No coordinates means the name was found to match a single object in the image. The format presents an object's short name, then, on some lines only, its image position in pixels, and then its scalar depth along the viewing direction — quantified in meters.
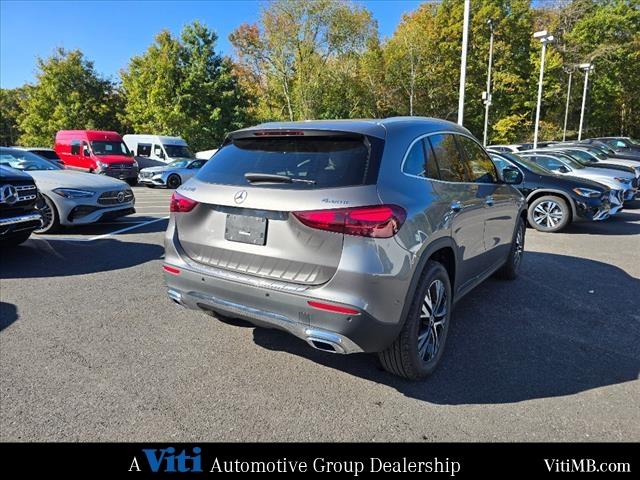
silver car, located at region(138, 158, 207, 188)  18.28
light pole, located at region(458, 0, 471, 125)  15.12
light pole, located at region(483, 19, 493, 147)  33.58
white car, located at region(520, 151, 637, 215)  10.83
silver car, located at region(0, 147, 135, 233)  7.32
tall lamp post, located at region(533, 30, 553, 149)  22.84
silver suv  2.51
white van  22.83
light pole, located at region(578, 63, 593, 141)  33.74
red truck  19.43
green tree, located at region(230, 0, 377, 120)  35.50
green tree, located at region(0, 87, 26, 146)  58.00
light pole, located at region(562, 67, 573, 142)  39.25
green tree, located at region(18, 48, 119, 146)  34.47
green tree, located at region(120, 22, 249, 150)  30.58
